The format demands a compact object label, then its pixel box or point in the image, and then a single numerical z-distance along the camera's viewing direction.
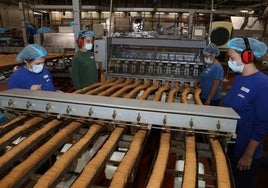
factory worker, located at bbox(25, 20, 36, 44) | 6.36
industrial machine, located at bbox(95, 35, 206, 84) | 3.02
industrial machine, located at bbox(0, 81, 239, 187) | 0.98
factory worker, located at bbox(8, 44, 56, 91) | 1.93
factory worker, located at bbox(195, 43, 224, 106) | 2.75
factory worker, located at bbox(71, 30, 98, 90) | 2.79
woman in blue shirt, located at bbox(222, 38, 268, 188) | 1.40
